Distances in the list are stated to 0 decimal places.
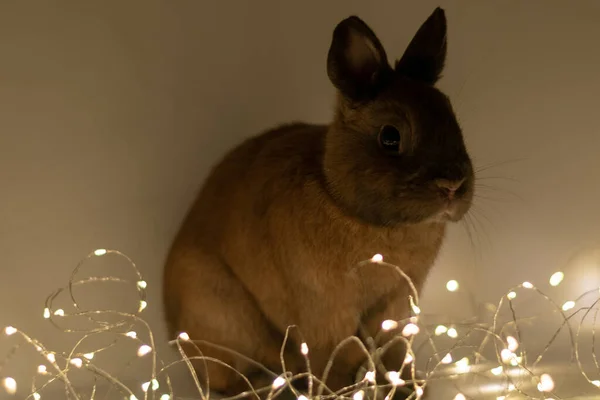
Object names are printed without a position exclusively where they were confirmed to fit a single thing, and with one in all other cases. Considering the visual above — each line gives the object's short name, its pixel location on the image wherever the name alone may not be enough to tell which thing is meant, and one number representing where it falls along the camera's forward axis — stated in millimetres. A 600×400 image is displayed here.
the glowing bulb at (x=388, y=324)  1021
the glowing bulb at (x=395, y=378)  957
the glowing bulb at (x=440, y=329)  1163
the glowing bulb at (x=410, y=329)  994
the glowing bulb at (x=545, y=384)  1000
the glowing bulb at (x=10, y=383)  985
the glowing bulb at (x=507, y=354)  1006
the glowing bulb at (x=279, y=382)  949
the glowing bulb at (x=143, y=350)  1007
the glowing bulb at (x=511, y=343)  1072
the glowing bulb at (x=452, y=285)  1421
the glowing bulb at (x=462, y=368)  1229
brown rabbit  969
